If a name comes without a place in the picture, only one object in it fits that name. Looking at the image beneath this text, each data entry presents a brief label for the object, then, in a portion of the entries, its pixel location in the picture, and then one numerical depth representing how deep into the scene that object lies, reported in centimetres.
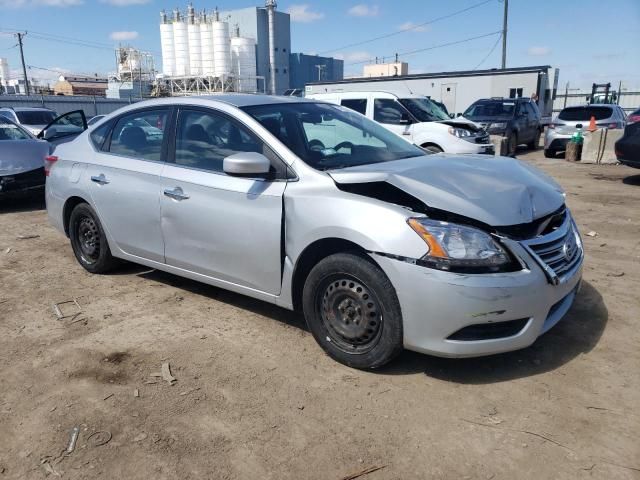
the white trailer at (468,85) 2777
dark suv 1563
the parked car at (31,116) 1659
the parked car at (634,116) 1231
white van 1099
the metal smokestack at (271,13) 5394
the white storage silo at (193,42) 5925
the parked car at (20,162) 812
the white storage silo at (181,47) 5947
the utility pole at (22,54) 5392
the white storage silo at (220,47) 5775
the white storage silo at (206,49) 5856
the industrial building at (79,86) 7125
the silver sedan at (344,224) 291
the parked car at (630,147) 970
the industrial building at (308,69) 6981
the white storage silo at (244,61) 6034
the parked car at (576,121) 1480
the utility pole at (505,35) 3553
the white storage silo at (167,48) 6041
